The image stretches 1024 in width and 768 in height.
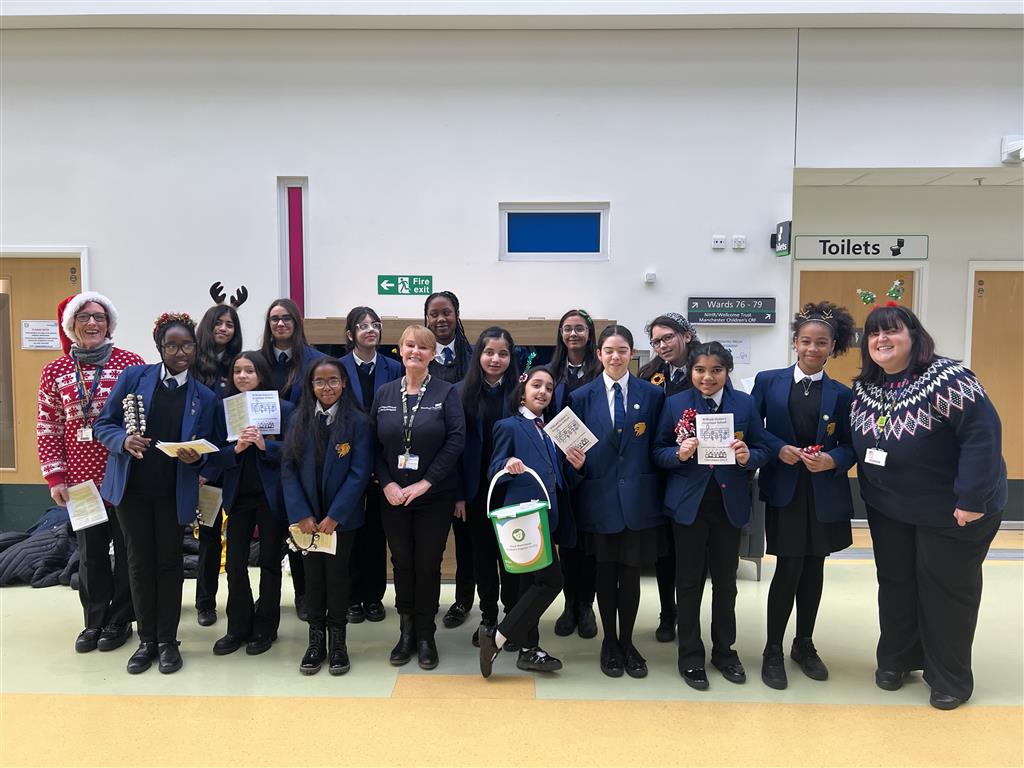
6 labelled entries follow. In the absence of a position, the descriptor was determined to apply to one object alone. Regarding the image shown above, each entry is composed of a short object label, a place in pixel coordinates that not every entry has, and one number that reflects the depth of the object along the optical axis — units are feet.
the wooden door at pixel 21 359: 19.10
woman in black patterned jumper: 9.64
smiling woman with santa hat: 11.51
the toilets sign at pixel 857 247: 20.88
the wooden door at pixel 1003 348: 21.04
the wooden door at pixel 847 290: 21.07
